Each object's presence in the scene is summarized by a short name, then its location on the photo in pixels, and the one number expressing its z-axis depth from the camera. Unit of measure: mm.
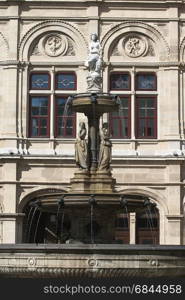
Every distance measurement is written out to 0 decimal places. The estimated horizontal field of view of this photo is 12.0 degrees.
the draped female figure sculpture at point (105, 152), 24031
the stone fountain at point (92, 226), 19688
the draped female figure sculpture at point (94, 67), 24672
